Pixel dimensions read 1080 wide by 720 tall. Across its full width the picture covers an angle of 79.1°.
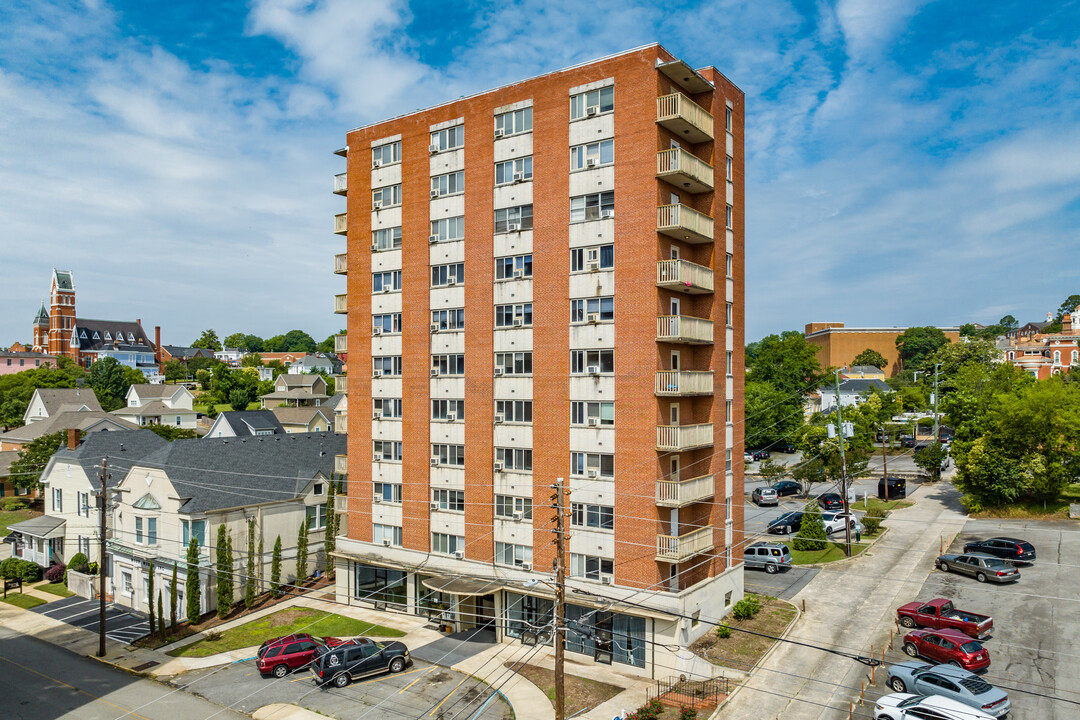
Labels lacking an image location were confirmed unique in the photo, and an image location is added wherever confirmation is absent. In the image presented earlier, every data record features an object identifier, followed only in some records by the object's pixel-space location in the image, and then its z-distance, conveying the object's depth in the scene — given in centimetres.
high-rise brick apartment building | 3150
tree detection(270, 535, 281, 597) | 4281
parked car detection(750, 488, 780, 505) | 6512
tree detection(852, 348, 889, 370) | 17062
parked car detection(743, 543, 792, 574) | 4428
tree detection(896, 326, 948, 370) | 16325
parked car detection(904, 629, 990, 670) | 2844
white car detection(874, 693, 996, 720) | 2309
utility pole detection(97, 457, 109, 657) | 3512
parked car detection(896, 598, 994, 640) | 3170
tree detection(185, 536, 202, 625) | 3875
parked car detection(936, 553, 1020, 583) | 3894
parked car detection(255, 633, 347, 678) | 3173
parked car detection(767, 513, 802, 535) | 5299
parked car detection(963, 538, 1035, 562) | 4216
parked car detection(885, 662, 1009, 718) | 2433
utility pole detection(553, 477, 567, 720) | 2117
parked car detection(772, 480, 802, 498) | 7016
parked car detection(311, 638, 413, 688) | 3075
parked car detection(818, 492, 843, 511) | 6034
